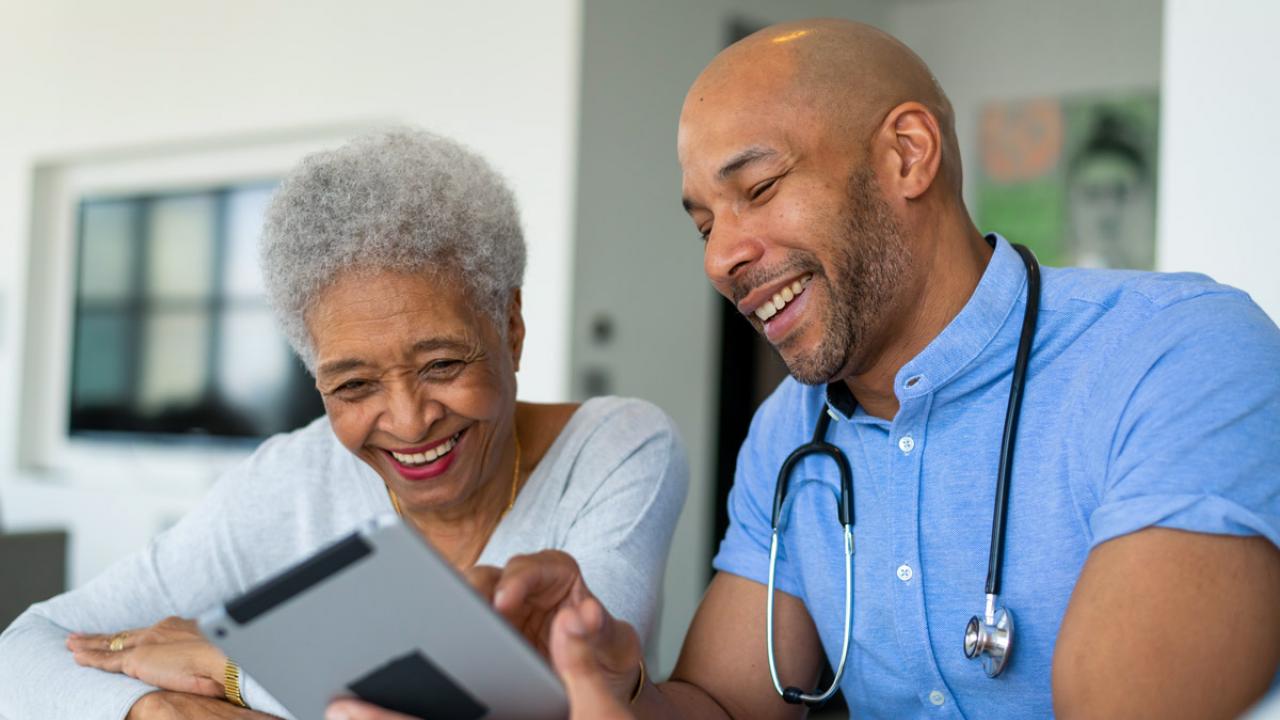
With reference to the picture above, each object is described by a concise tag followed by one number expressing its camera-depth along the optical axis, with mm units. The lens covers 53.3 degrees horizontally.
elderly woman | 1676
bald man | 1167
